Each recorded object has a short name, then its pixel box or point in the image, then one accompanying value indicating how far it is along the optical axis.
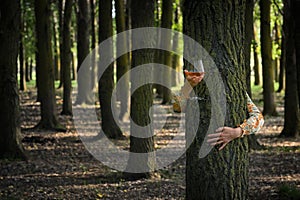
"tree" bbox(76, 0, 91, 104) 22.77
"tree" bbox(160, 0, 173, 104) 24.16
